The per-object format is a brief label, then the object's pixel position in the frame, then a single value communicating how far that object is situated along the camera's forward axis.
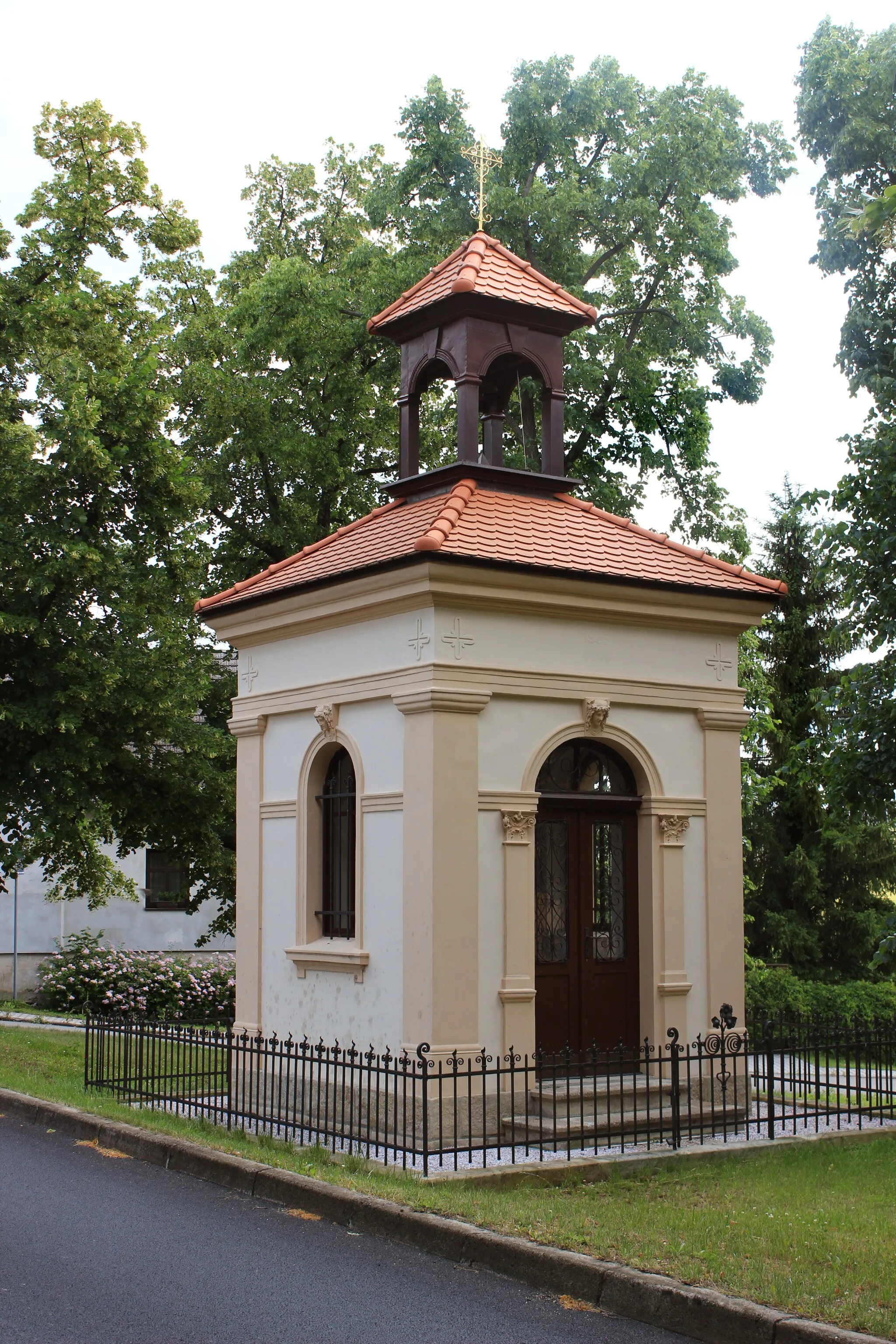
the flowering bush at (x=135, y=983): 27.17
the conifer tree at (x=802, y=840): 25.94
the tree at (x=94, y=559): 17.80
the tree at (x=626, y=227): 24.12
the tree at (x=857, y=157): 24.91
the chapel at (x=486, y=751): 10.94
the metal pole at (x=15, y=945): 28.69
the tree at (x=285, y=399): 24.55
